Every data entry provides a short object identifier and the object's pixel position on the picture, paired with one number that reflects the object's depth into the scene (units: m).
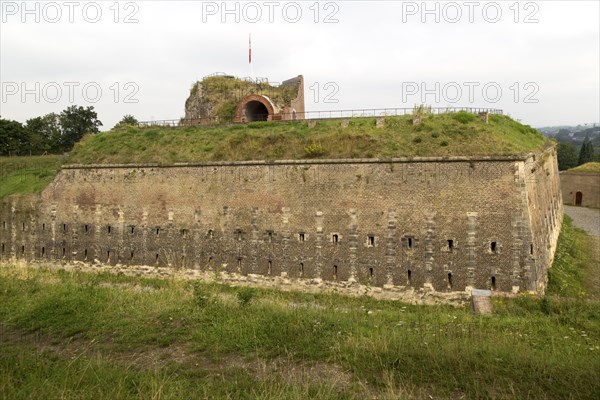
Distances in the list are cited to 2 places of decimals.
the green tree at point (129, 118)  52.73
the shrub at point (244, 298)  10.77
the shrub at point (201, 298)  10.64
